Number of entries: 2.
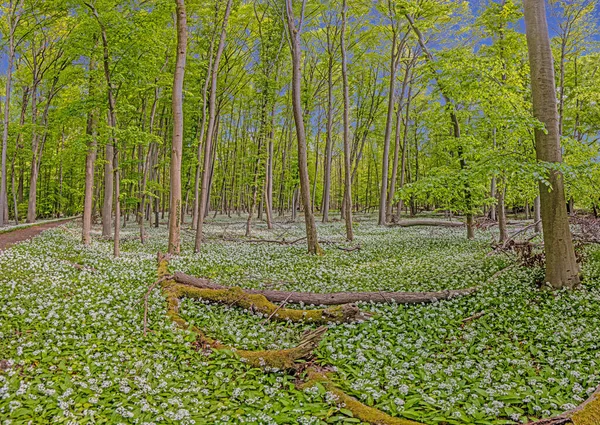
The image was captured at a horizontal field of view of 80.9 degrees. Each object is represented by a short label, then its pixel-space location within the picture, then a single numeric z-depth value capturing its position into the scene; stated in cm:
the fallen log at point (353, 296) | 757
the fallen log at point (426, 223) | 2541
